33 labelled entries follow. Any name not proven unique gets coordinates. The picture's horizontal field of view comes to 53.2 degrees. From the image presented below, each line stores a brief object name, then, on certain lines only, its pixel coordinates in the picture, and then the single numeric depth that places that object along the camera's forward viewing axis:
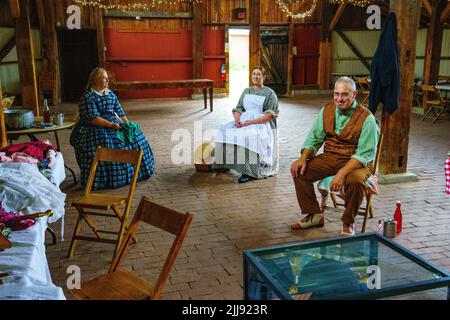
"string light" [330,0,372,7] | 13.71
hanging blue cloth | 5.23
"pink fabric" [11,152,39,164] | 3.78
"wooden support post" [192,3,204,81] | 14.31
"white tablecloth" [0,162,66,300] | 2.03
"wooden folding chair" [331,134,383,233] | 4.09
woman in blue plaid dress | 5.29
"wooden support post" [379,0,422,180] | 5.38
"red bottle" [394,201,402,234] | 4.18
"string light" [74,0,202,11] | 13.33
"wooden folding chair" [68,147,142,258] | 3.66
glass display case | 2.38
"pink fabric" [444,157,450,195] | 4.70
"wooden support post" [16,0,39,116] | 9.17
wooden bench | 11.71
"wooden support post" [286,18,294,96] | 15.25
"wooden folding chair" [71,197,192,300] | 2.37
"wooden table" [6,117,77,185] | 4.98
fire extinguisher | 14.99
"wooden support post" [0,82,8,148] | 4.58
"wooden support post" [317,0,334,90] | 15.34
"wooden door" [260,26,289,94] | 15.27
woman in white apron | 5.82
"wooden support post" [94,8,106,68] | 13.45
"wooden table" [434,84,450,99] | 9.75
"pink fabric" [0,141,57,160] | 4.02
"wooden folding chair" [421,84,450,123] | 10.26
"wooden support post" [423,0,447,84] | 11.77
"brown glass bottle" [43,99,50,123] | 5.44
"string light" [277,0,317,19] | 14.98
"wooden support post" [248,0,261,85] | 11.81
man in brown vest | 3.95
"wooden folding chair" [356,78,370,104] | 12.39
